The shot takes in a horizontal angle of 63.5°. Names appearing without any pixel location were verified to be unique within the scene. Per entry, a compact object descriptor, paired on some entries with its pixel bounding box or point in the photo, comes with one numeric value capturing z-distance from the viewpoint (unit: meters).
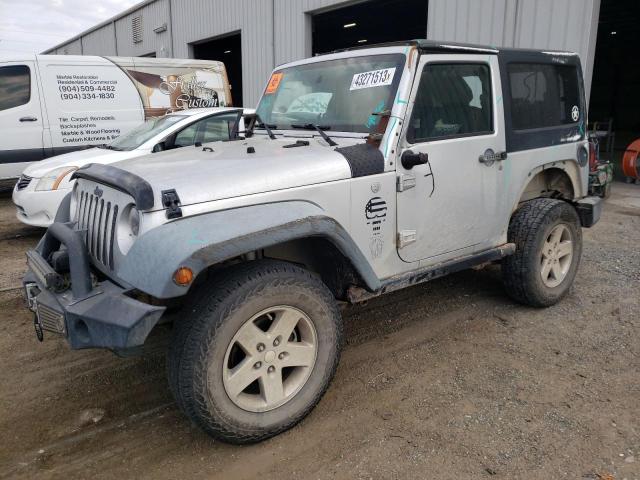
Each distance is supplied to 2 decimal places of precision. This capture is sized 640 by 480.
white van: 8.76
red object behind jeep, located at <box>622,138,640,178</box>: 10.39
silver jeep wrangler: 2.39
